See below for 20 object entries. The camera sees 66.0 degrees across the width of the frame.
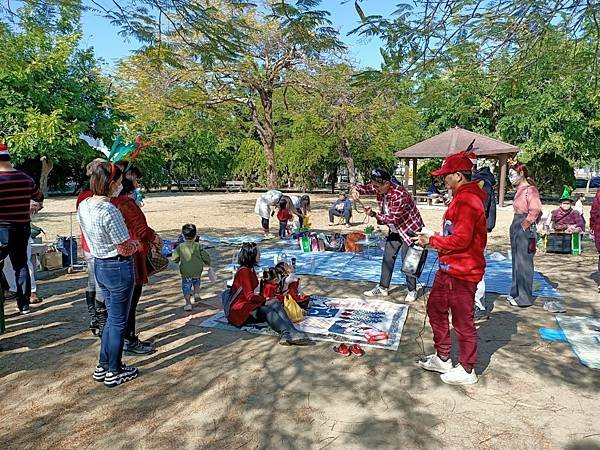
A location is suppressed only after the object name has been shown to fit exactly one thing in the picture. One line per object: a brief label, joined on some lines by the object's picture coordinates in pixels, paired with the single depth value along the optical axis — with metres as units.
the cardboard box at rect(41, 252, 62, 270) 7.01
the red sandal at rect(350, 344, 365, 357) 3.99
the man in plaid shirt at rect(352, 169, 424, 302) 5.50
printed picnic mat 4.39
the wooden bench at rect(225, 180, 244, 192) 32.75
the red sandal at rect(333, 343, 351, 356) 4.00
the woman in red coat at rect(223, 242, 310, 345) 4.39
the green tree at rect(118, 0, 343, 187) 13.54
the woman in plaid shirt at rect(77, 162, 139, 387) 3.18
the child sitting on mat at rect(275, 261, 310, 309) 4.88
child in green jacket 5.22
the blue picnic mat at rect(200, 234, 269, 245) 10.17
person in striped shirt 4.51
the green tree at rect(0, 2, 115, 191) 19.55
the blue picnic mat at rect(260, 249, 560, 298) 6.55
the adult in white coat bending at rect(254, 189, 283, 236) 11.05
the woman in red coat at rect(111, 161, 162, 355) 3.82
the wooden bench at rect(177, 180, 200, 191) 33.81
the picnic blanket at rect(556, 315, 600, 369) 3.96
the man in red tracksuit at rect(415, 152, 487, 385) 3.34
